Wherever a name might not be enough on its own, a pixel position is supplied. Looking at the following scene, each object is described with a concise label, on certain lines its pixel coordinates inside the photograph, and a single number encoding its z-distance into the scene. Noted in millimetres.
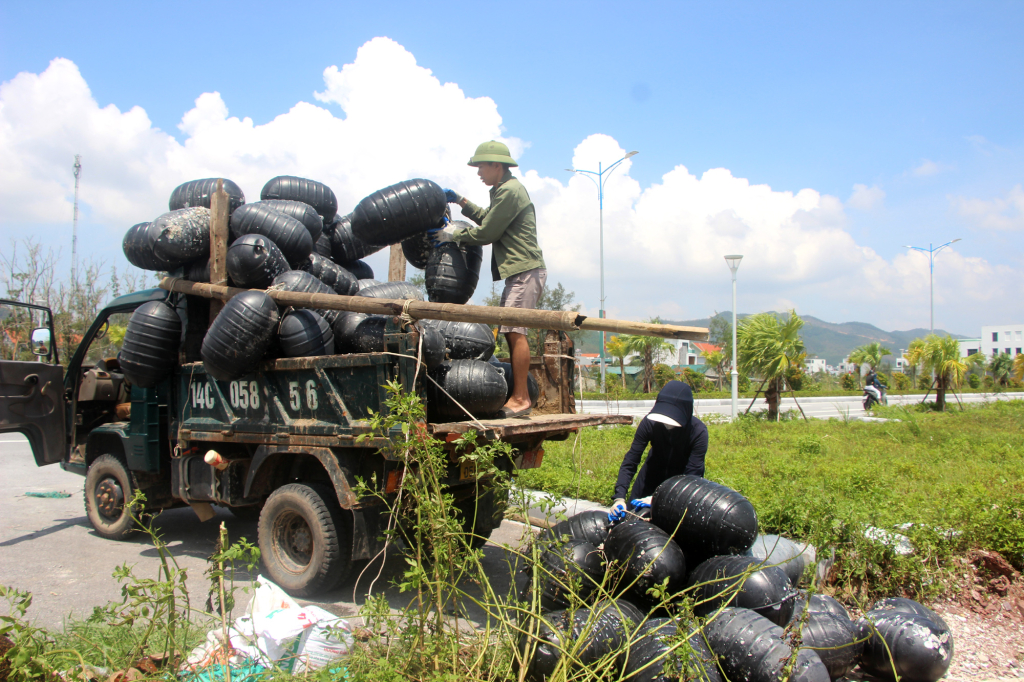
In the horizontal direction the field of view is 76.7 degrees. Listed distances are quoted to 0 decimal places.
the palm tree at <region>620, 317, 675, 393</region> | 30962
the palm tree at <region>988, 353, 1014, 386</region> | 41469
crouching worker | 3965
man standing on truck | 4836
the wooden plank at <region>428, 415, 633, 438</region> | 3861
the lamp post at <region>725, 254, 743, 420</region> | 17531
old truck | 4145
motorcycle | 22672
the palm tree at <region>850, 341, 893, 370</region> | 39169
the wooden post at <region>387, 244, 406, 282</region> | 6309
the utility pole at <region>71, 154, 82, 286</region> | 20184
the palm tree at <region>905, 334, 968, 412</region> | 20031
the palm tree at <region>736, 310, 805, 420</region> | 15922
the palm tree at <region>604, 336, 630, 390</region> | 31012
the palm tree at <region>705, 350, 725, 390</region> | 37441
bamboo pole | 3576
